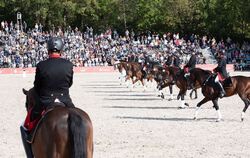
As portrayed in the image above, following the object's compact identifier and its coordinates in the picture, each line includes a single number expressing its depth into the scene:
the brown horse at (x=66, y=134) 7.68
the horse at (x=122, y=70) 37.59
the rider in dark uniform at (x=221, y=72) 19.59
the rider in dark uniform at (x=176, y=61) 29.68
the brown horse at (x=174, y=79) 24.59
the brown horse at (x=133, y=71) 35.69
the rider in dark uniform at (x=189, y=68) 23.55
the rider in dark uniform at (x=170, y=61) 30.82
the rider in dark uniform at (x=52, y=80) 8.43
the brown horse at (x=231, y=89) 19.52
